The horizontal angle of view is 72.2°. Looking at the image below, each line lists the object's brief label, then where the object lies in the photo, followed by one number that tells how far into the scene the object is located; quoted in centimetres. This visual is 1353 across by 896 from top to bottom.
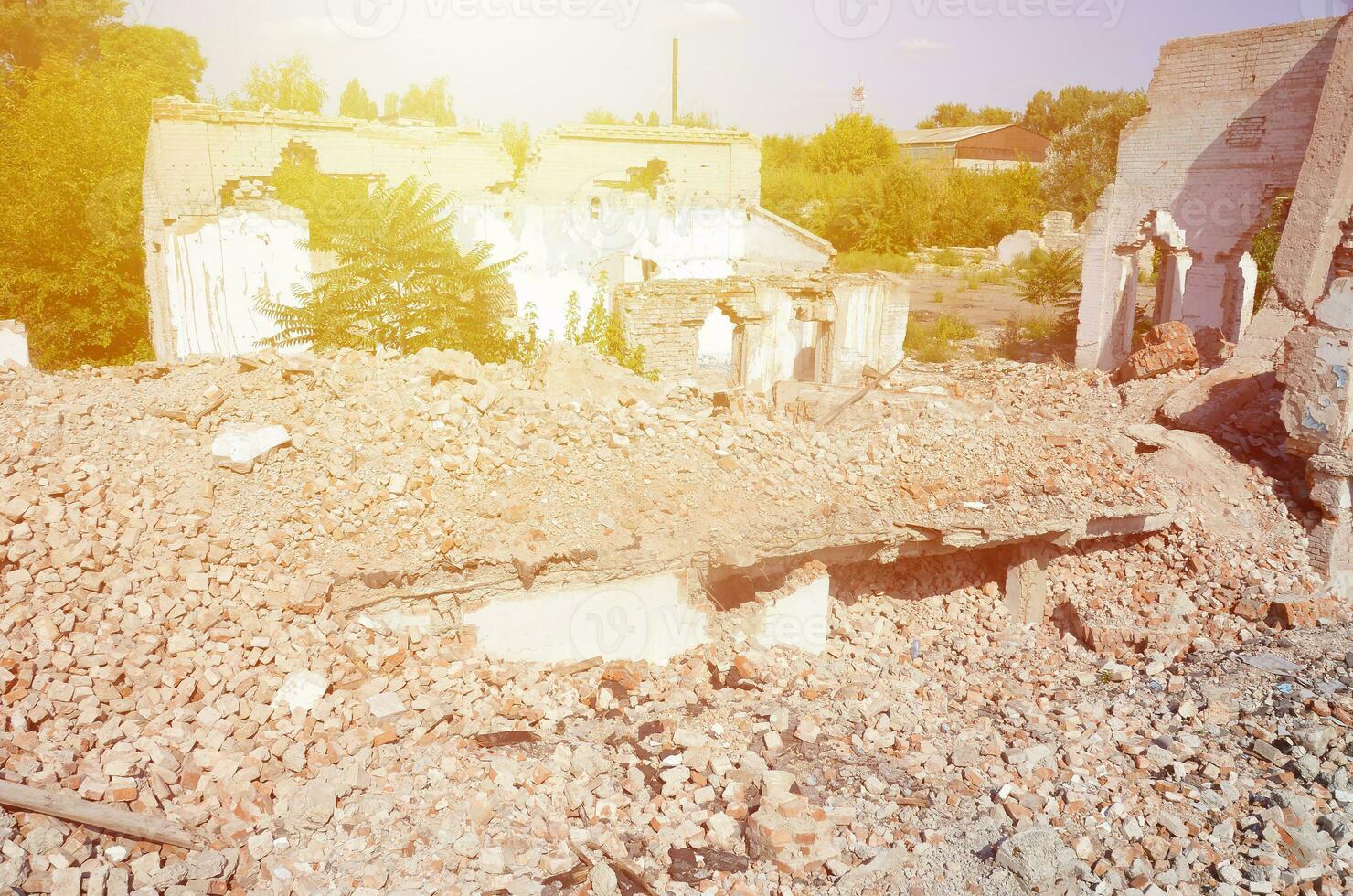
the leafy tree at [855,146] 4081
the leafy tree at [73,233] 1523
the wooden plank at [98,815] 425
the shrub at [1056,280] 2000
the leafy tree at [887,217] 3434
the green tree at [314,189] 1348
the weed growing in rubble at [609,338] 1175
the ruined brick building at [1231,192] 1262
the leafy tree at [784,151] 4416
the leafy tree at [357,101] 3528
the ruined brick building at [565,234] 1278
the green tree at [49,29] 2880
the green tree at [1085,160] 3294
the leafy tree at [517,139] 2892
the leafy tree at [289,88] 3095
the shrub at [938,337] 1783
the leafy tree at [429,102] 3672
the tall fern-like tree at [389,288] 1071
